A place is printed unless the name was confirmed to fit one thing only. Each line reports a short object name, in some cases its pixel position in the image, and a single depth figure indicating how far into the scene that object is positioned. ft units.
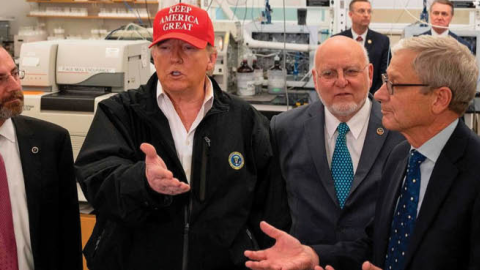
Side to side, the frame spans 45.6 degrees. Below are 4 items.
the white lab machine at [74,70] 10.07
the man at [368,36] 16.61
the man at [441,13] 17.39
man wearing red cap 5.34
